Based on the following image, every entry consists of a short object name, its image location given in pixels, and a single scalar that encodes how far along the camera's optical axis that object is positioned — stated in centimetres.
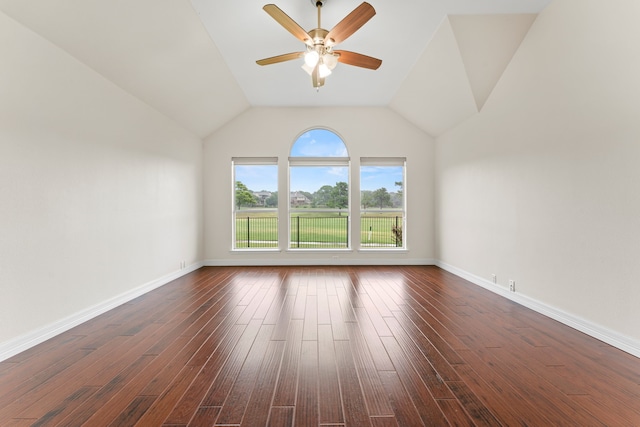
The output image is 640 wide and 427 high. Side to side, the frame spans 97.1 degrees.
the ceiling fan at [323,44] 231
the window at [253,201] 562
